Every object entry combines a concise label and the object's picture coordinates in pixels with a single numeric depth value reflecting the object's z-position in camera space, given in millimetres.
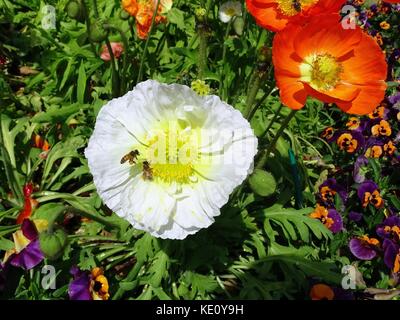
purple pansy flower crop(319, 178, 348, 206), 304
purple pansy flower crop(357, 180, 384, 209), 293
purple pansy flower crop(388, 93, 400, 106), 357
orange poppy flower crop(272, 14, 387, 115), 192
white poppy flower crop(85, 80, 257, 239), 183
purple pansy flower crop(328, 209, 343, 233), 285
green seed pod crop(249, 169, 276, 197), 212
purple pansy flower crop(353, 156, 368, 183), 307
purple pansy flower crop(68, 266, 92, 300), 235
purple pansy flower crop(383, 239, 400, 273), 264
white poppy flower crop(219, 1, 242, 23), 320
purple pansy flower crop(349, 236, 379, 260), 274
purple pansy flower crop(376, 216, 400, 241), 278
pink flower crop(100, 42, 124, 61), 319
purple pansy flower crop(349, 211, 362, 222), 295
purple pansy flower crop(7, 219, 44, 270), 234
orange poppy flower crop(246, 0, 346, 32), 200
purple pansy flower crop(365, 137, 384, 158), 320
